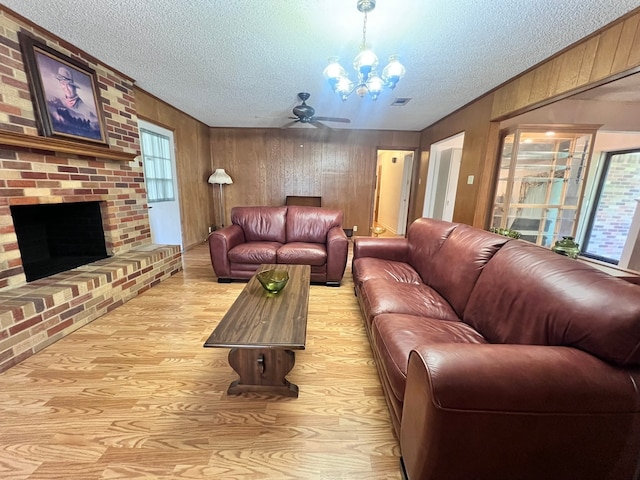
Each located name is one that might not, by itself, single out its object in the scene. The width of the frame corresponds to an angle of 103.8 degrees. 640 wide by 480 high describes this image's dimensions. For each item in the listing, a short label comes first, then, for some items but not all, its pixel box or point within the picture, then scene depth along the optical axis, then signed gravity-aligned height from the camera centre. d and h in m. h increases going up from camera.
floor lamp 4.90 +0.10
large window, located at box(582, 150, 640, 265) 3.46 -0.20
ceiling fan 2.92 +0.84
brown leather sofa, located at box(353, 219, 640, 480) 0.74 -0.61
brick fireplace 1.68 -0.15
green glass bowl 1.64 -0.63
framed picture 1.88 +0.70
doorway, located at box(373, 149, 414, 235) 5.60 -0.08
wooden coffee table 1.17 -0.71
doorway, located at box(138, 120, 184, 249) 3.40 -0.01
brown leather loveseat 2.77 -0.70
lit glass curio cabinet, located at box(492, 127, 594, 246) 2.83 +0.10
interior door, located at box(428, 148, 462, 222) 4.45 +0.09
